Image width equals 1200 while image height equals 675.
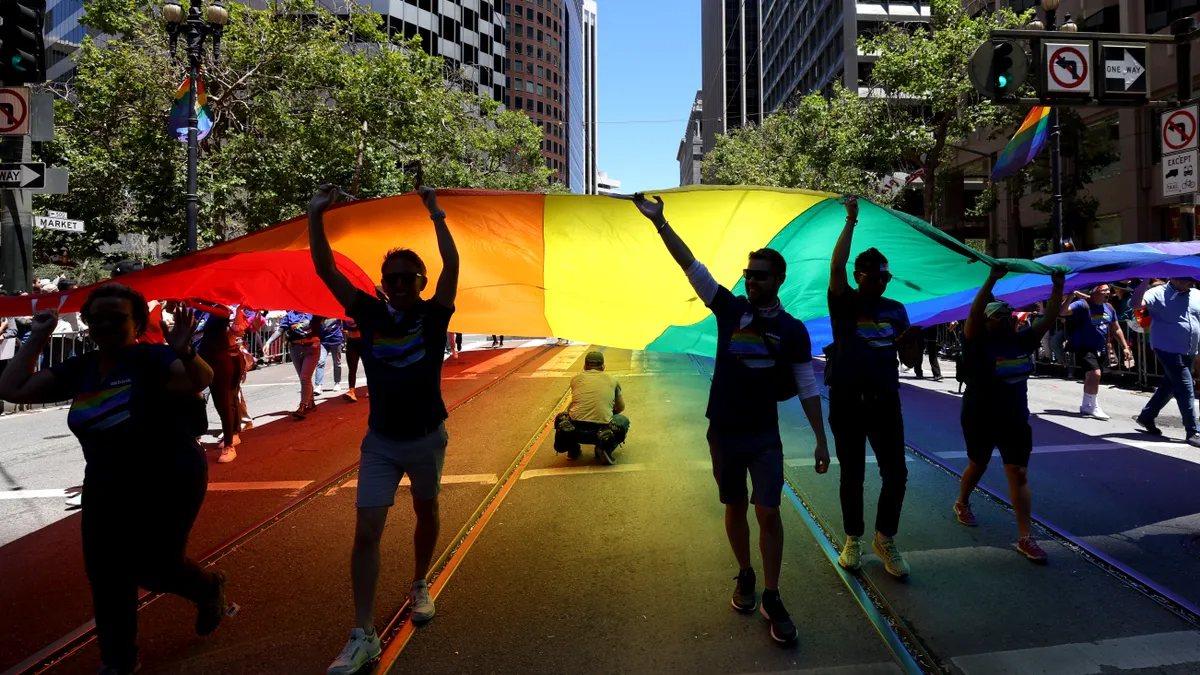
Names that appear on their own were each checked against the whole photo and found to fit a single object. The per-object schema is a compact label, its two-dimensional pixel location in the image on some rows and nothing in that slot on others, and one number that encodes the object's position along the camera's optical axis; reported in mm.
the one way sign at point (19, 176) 8094
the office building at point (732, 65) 101500
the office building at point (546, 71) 111812
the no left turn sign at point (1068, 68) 8609
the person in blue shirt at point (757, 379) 3654
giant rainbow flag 4621
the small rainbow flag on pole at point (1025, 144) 12570
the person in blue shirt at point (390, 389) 3416
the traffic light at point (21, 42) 7805
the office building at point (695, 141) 156900
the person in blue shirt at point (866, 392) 4281
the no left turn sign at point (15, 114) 7746
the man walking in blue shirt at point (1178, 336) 7816
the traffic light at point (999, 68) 8477
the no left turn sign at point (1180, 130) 8094
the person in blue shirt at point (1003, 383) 4672
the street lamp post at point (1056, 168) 15538
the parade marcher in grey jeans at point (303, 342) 10094
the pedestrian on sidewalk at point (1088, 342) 9586
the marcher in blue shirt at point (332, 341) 12664
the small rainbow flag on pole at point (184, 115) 14306
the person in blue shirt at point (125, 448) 3090
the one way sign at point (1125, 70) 8641
